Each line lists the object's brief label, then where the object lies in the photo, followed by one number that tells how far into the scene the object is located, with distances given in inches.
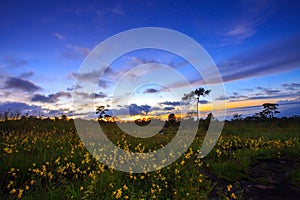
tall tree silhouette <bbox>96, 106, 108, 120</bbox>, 601.7
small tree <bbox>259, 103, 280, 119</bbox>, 906.7
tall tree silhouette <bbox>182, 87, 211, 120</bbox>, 787.8
